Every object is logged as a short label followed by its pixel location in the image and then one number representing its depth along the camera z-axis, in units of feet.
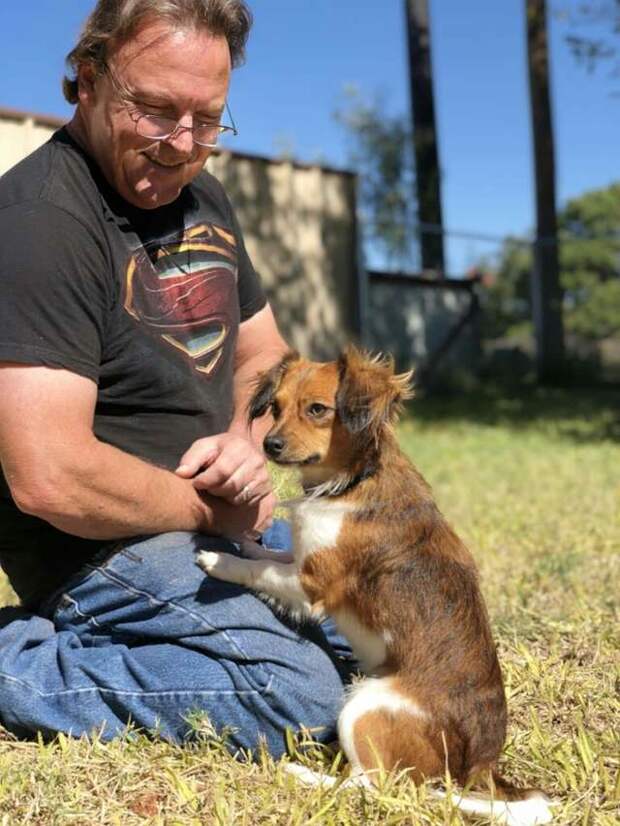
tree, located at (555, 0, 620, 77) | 45.47
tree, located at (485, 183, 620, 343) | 58.23
